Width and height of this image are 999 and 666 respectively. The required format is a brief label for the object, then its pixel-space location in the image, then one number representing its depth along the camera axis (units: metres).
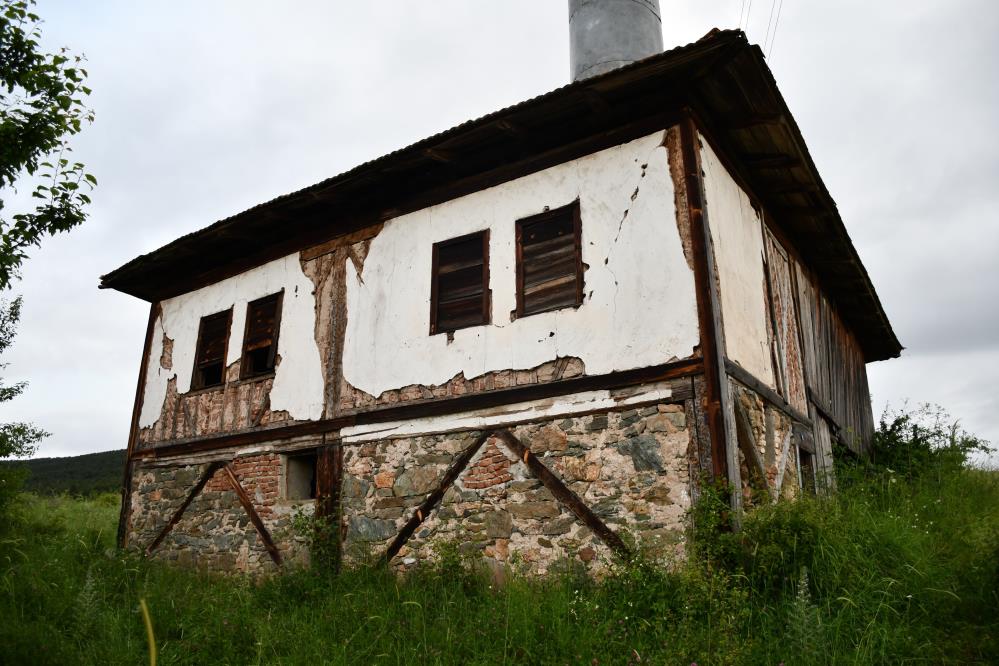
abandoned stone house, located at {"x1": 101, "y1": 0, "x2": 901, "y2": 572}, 6.48
